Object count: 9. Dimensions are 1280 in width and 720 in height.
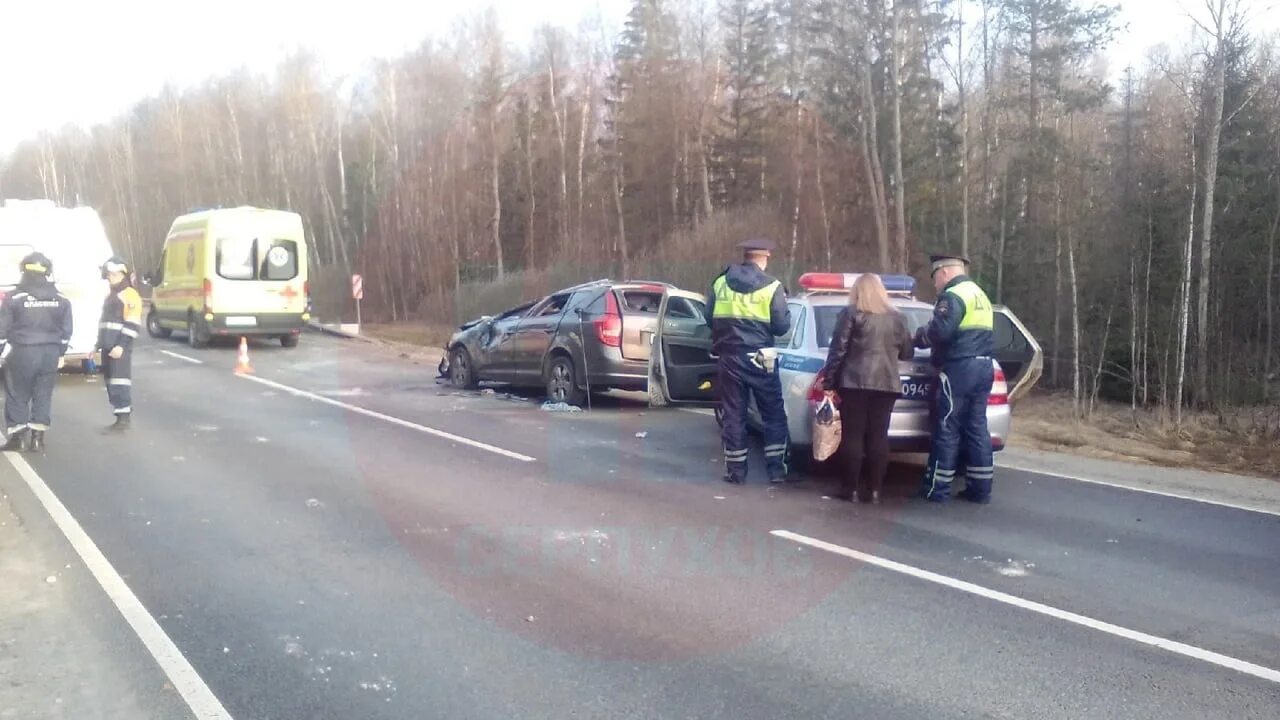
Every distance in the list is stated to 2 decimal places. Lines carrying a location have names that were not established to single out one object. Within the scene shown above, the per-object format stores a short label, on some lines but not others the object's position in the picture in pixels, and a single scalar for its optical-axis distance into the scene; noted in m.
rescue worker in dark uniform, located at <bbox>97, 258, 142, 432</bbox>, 11.40
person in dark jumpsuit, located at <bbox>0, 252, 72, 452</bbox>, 10.11
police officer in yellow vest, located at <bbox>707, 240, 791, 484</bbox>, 8.59
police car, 8.54
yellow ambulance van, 22.00
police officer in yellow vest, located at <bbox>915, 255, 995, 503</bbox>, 7.97
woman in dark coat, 7.95
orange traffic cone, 17.60
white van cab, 15.61
